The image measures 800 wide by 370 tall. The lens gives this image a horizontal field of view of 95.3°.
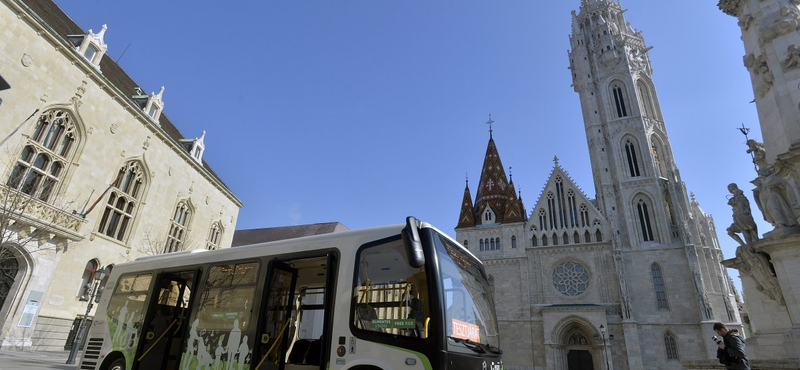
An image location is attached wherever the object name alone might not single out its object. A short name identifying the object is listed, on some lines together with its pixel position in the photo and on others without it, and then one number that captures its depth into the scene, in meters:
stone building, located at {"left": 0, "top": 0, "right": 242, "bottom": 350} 13.21
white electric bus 4.78
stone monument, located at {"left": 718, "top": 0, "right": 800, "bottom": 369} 7.86
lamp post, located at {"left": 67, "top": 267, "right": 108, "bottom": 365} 11.95
